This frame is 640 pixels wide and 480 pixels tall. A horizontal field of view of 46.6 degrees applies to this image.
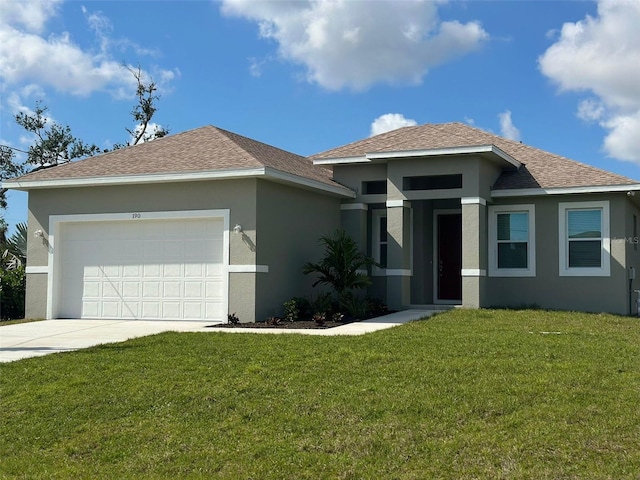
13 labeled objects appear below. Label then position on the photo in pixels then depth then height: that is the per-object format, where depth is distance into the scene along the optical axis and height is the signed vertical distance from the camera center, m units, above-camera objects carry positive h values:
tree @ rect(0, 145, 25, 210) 34.28 +4.79
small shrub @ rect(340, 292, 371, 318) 15.90 -0.69
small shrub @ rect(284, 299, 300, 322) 15.30 -0.78
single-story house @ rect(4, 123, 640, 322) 15.66 +1.13
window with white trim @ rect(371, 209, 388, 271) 19.27 +1.04
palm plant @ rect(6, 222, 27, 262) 20.17 +0.76
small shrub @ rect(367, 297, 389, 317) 16.64 -0.76
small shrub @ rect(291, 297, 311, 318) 15.73 -0.71
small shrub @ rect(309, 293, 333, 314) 15.66 -0.65
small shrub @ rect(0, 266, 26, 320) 18.28 -0.63
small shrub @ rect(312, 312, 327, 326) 14.41 -0.88
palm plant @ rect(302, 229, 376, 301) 16.09 +0.16
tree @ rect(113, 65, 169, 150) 35.09 +7.76
